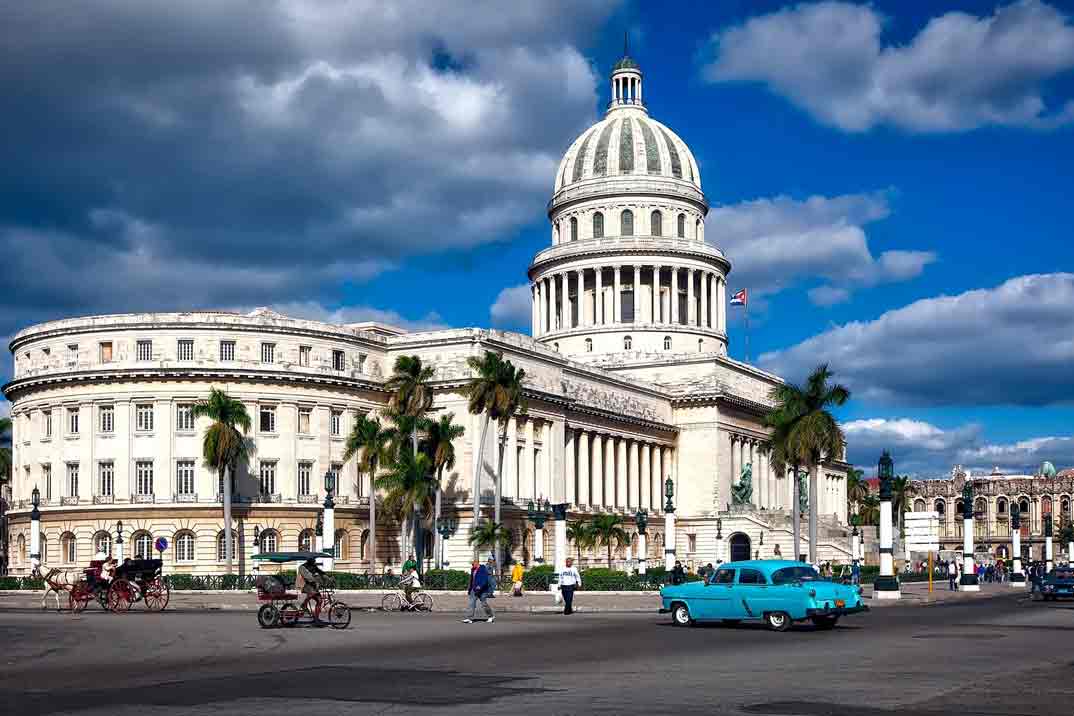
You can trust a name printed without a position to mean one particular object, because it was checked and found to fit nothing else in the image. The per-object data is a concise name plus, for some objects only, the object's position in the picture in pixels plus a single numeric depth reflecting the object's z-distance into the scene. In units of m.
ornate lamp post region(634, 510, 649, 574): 76.31
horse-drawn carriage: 45.75
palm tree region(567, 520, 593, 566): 91.88
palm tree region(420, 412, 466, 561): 77.44
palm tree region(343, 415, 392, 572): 79.25
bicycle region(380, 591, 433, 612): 47.59
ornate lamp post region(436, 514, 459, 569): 73.81
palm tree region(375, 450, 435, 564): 74.88
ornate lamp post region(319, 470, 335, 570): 66.69
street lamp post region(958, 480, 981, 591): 70.12
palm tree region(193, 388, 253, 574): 75.38
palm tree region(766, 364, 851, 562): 79.19
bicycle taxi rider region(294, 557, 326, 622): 34.81
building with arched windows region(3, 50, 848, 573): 81.50
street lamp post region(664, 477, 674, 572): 73.56
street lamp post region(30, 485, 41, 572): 76.00
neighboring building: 187.50
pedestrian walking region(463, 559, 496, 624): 39.03
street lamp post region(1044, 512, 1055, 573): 102.25
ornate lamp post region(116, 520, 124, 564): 77.44
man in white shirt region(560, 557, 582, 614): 44.55
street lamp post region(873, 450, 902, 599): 57.31
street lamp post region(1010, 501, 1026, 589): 85.16
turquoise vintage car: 33.91
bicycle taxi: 34.94
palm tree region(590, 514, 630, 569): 91.88
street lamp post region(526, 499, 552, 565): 70.12
